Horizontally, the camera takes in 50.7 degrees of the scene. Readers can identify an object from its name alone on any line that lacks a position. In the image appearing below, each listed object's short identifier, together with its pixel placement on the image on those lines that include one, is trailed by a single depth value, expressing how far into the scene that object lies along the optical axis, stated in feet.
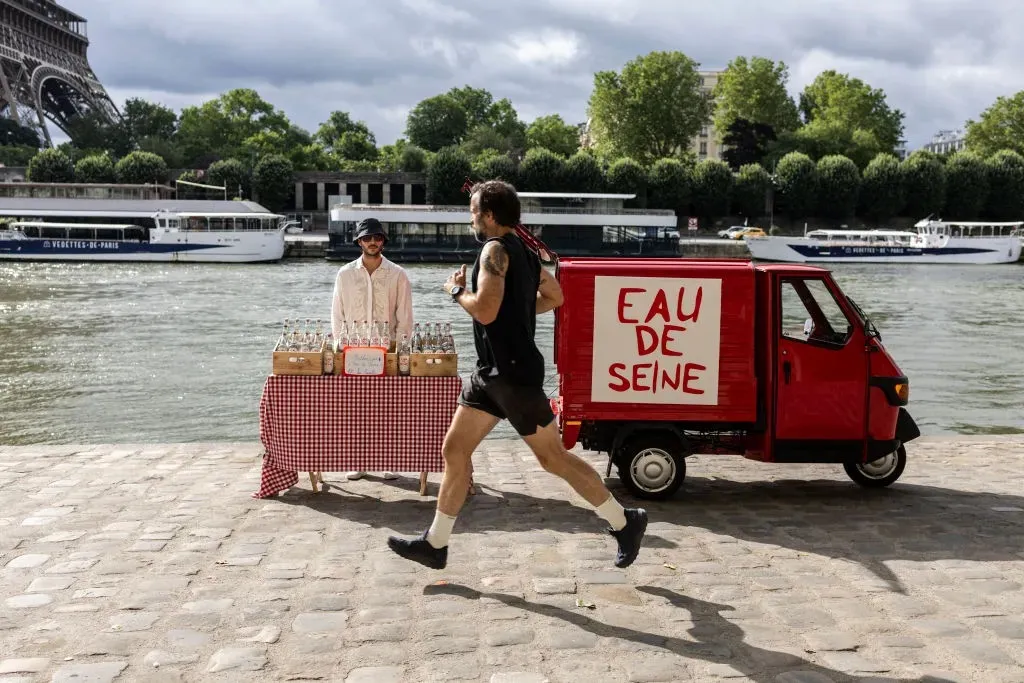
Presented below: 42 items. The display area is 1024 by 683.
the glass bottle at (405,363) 22.08
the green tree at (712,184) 257.55
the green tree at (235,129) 317.83
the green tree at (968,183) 262.67
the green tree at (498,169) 259.19
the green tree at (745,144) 296.71
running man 15.38
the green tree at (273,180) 268.41
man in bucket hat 23.43
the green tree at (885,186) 259.39
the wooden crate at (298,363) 21.85
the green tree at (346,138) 377.91
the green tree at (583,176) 257.14
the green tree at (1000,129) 299.38
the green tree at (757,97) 323.37
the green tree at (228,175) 266.16
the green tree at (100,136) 310.86
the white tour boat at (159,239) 176.96
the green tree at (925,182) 259.19
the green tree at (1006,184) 263.90
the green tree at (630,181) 256.32
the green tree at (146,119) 333.62
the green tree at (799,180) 260.21
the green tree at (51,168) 263.08
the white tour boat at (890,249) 195.62
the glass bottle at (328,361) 22.08
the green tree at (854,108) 315.78
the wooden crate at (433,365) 21.97
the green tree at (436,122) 368.68
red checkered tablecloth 22.02
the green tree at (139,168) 264.11
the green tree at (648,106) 300.40
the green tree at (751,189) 260.83
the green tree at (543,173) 257.55
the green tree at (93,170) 264.11
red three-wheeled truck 22.27
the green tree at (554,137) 346.54
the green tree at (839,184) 259.19
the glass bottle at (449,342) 22.21
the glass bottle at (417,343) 22.32
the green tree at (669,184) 256.11
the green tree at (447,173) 268.21
